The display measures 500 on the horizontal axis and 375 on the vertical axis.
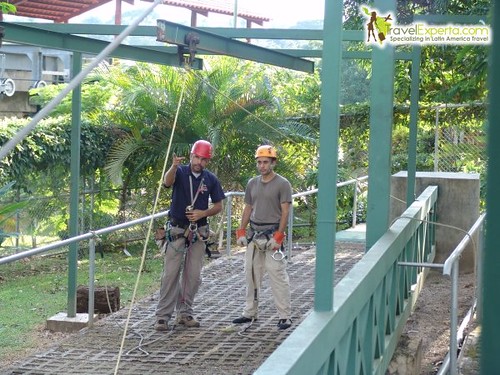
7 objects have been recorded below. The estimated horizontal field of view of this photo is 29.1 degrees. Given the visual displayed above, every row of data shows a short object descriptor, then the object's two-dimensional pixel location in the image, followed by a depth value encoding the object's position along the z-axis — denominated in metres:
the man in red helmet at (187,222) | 8.59
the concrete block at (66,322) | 10.05
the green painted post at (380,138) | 7.16
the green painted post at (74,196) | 10.20
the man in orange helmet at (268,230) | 8.60
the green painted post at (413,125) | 10.23
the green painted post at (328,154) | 4.30
